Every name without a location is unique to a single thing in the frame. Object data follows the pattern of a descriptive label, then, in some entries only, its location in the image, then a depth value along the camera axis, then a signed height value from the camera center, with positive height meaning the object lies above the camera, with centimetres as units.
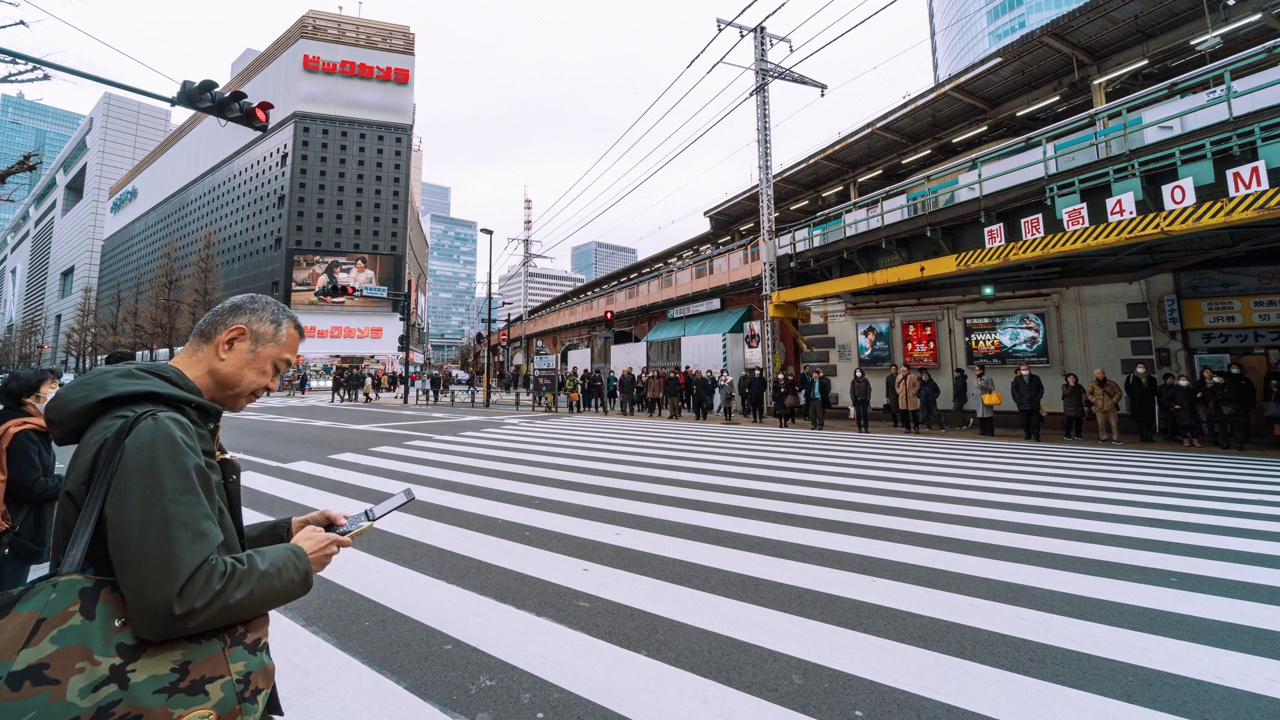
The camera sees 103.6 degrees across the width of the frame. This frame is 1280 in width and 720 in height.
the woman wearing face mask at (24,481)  291 -50
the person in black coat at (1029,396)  1174 -23
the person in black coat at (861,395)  1358 -19
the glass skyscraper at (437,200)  18450 +7126
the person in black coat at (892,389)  1383 -4
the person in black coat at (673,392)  1782 -8
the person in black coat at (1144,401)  1134 -36
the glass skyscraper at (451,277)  15950 +3735
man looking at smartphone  102 -27
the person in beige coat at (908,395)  1345 -21
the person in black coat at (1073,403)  1163 -41
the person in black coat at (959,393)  1404 -17
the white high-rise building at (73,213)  10038 +4035
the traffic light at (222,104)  705 +420
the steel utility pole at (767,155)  1472 +701
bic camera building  5709 +2657
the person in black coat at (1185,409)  1043 -51
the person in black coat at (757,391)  1595 -6
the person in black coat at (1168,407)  1080 -49
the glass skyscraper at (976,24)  5797 +4632
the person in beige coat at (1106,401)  1102 -35
